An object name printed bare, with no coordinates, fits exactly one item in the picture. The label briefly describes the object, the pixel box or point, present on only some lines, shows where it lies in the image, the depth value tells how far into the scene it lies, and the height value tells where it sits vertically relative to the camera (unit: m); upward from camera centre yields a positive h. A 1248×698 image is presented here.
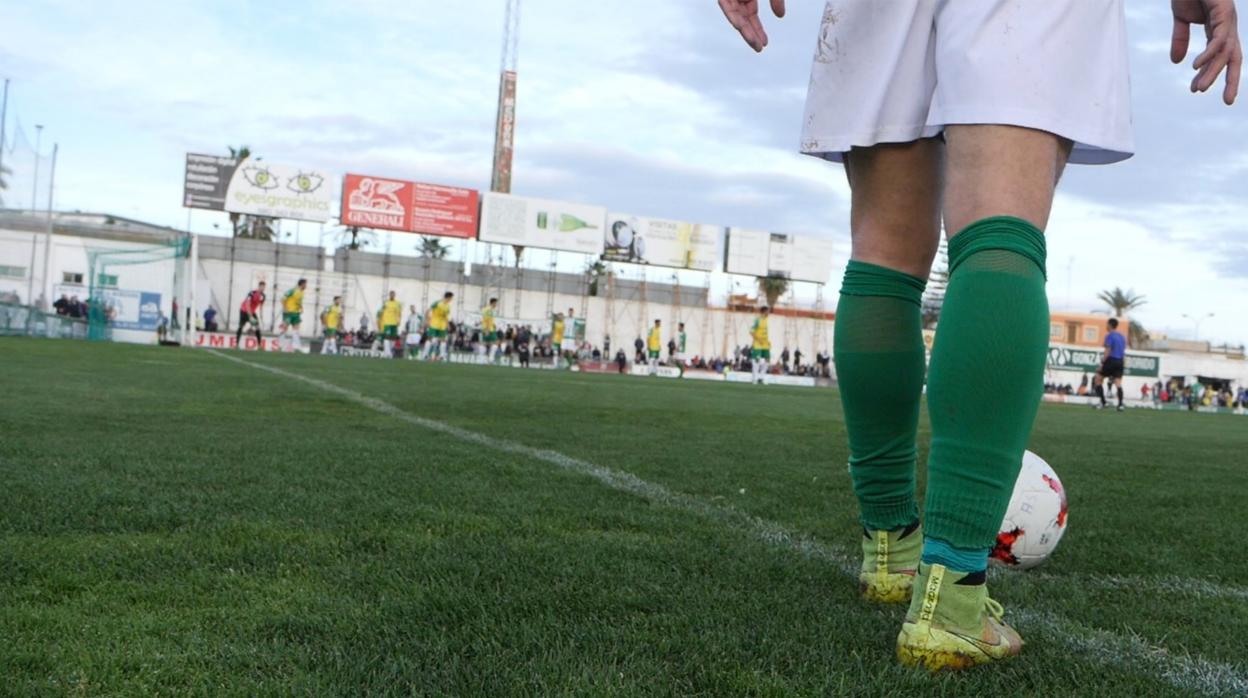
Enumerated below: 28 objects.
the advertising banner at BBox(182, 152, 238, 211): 41.00 +5.10
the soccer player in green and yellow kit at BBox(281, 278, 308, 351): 24.18 +0.17
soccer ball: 2.29 -0.36
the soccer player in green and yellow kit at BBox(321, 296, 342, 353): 27.53 -0.26
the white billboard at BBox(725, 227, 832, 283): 47.47 +4.40
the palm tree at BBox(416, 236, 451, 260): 62.38 +4.59
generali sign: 43.28 +4.89
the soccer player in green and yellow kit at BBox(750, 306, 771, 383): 26.23 +0.21
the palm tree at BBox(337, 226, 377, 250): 52.26 +4.22
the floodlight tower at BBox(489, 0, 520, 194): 62.59 +12.64
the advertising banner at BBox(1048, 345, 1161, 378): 47.06 +0.56
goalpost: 25.78 +0.27
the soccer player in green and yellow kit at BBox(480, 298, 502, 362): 28.64 -0.13
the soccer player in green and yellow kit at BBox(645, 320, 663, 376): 30.94 -0.06
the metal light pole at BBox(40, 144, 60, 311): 28.53 +1.62
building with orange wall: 73.88 +3.11
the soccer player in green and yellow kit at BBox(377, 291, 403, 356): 25.75 +0.09
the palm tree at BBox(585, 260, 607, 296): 66.17 +4.47
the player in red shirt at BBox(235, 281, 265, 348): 23.68 +0.10
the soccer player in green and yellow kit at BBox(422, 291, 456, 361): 26.09 +0.11
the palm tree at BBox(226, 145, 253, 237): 49.69 +4.23
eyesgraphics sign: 41.59 +4.93
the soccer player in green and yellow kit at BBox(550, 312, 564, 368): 34.56 -0.24
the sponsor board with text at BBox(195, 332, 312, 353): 28.94 -0.94
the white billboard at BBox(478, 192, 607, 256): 44.03 +4.71
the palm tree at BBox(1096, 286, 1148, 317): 78.69 +5.67
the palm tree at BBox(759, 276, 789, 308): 67.94 +4.02
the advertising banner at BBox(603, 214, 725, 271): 46.06 +4.43
